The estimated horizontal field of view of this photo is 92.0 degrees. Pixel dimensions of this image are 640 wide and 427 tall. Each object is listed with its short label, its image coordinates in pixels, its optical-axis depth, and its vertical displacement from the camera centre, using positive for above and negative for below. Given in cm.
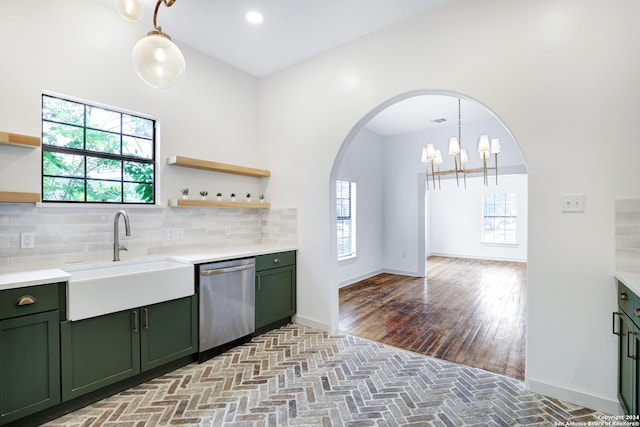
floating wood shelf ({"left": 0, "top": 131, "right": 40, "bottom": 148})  207 +50
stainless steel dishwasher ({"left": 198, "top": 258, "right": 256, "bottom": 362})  275 -86
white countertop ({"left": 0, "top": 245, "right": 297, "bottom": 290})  187 -41
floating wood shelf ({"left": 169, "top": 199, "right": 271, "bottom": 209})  311 +10
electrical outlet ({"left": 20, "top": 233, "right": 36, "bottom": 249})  230 -21
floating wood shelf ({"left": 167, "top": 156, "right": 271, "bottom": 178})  312 +51
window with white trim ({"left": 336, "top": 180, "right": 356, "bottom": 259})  594 -10
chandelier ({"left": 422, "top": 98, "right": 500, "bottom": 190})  470 +99
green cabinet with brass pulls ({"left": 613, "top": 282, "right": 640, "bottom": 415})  163 -77
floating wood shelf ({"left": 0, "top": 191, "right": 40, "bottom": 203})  207 +11
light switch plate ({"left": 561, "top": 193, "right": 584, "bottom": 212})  215 +8
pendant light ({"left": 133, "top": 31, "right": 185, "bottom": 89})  174 +87
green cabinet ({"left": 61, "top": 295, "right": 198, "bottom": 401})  203 -96
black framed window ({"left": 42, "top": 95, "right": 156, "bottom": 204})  255 +53
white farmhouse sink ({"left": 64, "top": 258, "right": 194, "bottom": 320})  204 -54
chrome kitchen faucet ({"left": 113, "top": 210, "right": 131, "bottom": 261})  264 -24
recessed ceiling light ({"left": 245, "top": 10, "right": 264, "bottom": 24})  283 +183
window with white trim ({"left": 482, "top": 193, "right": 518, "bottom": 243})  920 -14
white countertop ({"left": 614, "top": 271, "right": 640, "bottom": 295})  163 -39
